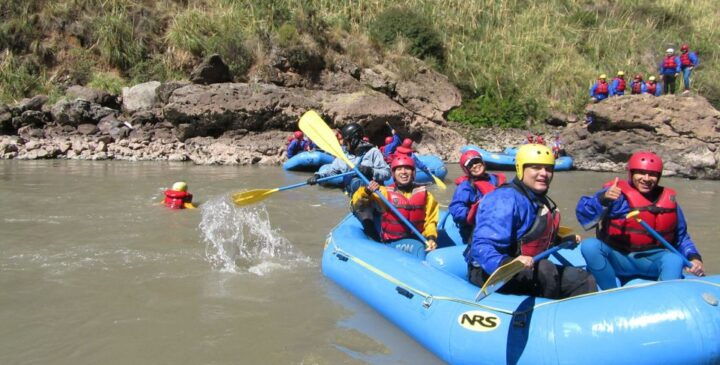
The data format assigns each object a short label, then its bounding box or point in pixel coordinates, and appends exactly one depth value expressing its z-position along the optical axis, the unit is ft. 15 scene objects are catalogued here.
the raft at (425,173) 29.35
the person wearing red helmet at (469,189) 13.84
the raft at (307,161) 33.37
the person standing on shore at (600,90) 46.32
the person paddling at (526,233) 9.41
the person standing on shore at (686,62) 45.34
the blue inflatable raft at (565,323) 8.40
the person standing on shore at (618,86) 45.93
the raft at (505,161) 37.78
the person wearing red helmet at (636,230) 11.09
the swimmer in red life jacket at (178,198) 22.40
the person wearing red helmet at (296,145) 35.91
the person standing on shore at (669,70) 43.29
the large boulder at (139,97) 42.01
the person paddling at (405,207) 14.42
